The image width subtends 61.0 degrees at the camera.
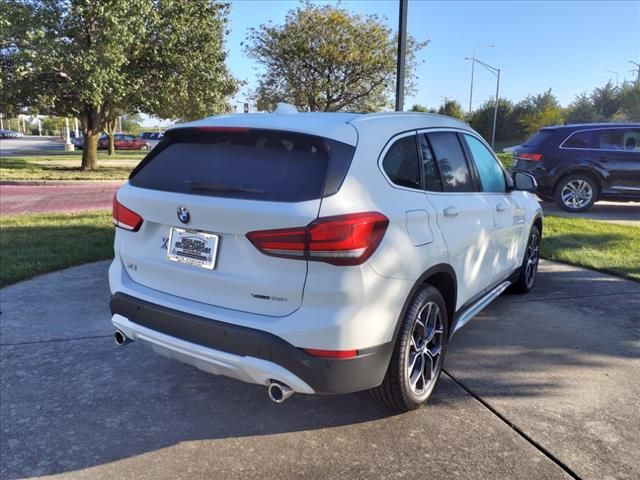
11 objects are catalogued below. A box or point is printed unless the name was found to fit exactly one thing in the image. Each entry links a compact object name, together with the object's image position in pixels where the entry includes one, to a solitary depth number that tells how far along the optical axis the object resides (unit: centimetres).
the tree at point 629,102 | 5941
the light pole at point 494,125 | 5469
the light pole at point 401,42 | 873
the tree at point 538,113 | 5284
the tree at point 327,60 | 2689
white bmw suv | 258
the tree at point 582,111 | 6285
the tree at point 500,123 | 6575
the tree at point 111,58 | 1686
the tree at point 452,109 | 6925
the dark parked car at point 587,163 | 1125
